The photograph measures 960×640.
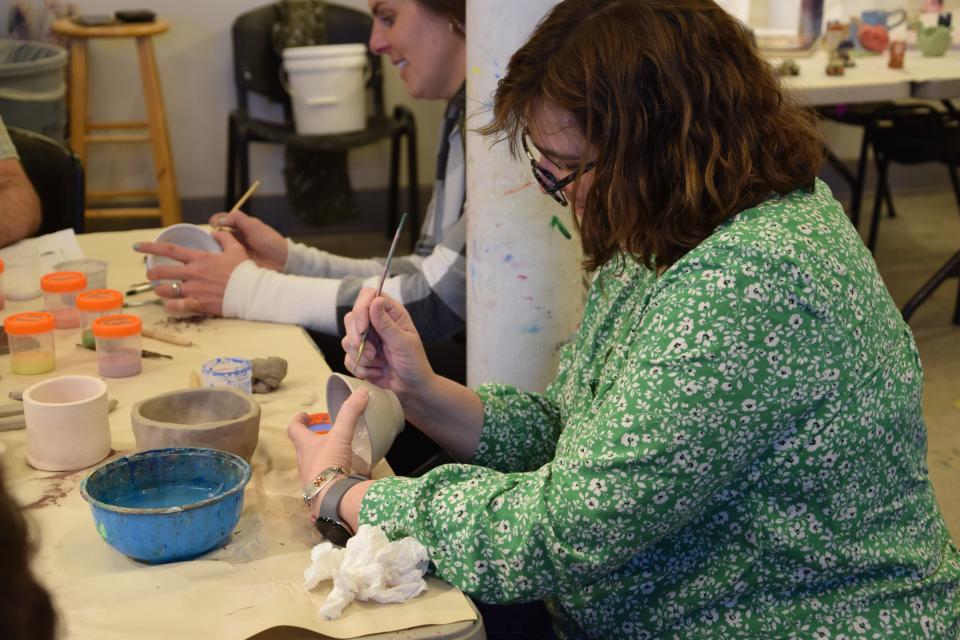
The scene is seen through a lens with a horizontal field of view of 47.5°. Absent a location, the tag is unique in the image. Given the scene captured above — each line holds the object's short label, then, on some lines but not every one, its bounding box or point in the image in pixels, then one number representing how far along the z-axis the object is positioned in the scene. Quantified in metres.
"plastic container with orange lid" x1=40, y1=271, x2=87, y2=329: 1.89
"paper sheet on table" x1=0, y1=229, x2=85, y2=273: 2.20
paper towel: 1.12
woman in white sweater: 1.98
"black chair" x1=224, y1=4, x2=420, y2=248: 4.74
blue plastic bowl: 1.15
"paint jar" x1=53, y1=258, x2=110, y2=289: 2.03
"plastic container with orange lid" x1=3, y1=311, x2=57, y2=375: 1.68
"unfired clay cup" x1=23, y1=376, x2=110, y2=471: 1.36
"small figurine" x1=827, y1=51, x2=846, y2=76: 3.88
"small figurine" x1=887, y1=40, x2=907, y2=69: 4.03
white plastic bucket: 4.72
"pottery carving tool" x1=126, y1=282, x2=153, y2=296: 2.10
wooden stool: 4.49
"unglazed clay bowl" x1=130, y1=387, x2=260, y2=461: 1.31
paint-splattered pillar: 1.76
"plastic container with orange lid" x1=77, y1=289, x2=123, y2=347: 1.81
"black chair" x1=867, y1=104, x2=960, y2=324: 4.05
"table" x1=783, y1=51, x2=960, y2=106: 3.67
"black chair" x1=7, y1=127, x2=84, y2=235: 2.60
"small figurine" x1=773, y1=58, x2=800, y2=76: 3.81
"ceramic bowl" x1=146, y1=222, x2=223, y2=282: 2.09
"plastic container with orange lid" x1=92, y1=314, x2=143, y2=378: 1.68
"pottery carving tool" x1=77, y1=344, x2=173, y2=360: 1.78
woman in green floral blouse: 1.14
